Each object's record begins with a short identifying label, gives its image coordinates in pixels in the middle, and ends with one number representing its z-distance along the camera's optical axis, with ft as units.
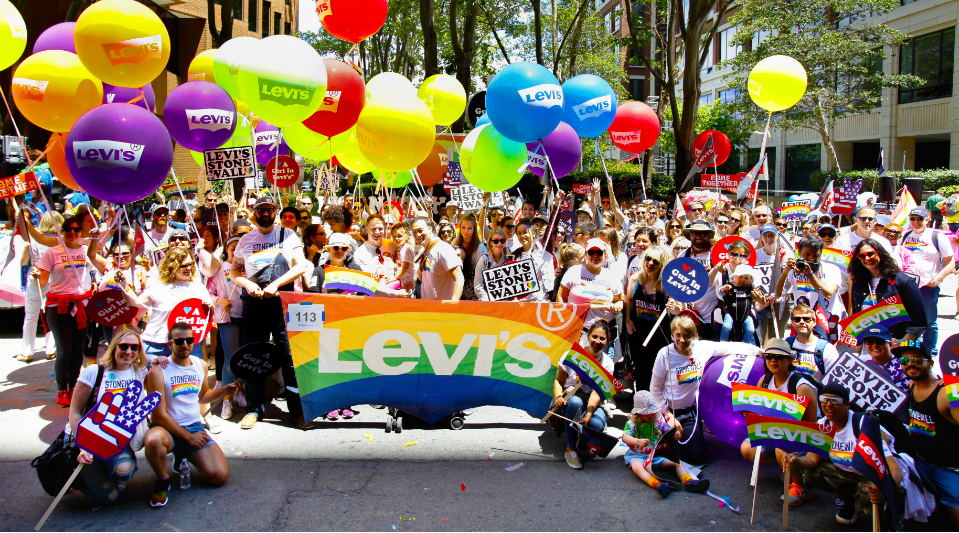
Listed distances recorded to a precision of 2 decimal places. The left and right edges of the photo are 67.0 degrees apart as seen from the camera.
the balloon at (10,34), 22.30
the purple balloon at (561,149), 28.84
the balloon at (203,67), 29.17
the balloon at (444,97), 36.04
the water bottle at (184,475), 16.03
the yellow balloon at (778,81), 34.03
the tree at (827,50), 93.20
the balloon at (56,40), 25.40
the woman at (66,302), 22.04
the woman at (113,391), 14.79
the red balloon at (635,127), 33.68
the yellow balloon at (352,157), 33.09
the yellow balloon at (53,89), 23.13
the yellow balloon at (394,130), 26.32
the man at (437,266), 21.72
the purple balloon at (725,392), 17.33
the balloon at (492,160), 29.71
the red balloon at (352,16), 29.86
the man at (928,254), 26.09
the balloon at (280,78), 22.86
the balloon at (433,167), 38.29
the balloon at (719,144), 43.11
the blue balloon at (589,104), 29.01
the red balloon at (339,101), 25.72
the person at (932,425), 13.57
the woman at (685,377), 17.61
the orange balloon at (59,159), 25.15
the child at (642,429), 17.25
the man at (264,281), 20.77
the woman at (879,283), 19.64
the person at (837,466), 14.23
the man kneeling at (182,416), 15.98
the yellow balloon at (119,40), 21.35
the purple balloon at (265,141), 32.71
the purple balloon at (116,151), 19.34
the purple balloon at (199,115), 24.17
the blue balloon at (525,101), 25.02
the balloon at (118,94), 25.40
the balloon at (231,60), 23.70
